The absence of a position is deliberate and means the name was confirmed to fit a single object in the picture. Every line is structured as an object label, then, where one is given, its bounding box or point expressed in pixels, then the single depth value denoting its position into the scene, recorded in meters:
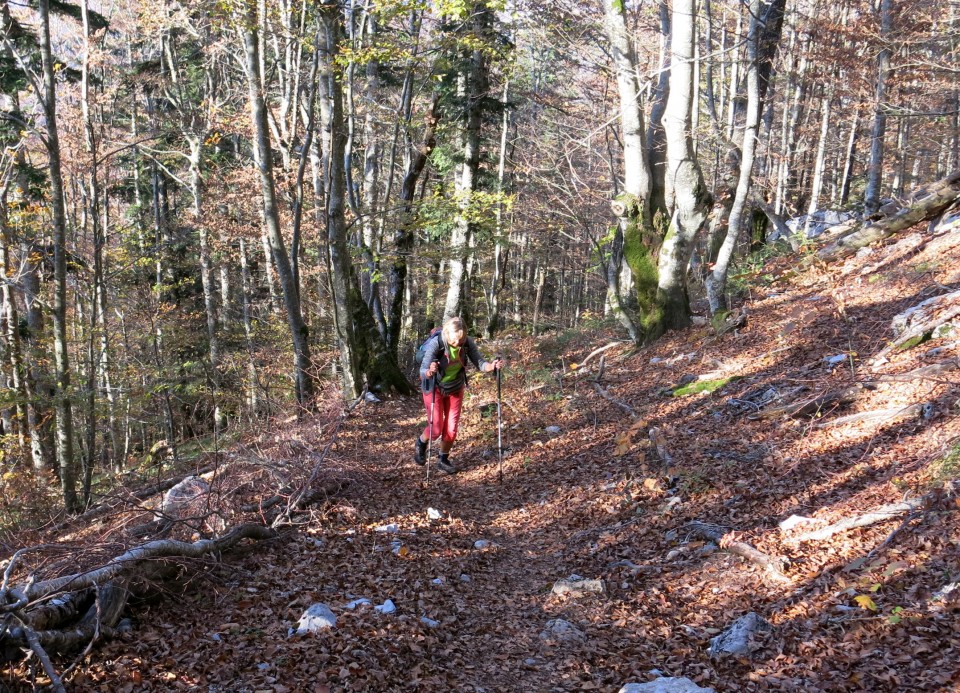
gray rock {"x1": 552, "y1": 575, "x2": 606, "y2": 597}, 5.33
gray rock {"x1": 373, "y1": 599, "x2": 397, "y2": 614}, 4.70
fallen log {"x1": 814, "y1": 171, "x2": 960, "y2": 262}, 11.67
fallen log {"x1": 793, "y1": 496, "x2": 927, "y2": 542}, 4.94
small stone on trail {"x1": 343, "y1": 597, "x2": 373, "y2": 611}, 4.69
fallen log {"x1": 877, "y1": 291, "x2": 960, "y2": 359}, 7.73
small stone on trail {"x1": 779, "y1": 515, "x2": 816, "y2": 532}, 5.42
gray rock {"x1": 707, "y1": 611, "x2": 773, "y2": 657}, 4.17
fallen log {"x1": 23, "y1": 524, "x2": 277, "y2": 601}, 3.63
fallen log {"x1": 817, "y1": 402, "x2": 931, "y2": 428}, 6.30
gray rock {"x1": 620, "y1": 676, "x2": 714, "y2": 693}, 3.77
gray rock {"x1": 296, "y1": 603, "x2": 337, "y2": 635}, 4.28
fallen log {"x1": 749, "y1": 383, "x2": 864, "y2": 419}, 7.18
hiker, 8.07
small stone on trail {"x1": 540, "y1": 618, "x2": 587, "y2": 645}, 4.69
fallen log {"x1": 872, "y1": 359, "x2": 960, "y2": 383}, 6.70
